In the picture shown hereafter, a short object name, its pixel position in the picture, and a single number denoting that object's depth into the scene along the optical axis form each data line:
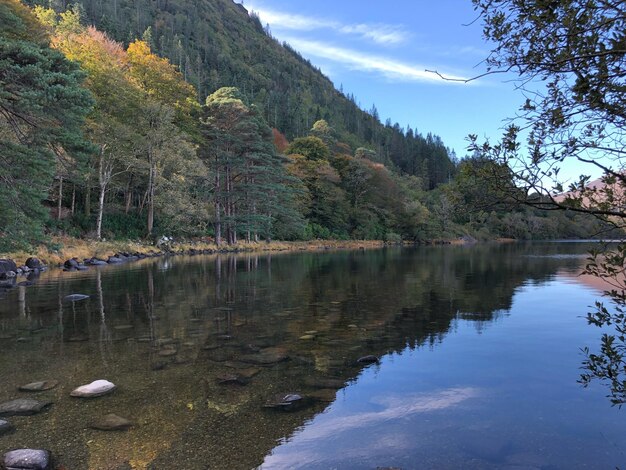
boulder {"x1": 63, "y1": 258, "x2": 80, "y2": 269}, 20.83
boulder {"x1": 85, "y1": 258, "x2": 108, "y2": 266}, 23.17
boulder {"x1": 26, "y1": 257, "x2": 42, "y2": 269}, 19.39
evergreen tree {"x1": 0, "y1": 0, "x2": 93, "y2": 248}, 11.86
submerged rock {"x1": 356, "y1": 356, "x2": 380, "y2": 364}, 6.66
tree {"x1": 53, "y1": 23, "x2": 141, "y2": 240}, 28.00
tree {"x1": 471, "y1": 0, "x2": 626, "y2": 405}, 2.92
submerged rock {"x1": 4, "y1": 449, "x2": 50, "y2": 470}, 3.47
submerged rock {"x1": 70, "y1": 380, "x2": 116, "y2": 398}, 5.11
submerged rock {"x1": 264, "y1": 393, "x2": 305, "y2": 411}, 4.90
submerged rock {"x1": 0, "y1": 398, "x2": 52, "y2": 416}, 4.59
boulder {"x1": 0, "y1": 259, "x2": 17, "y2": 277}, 16.36
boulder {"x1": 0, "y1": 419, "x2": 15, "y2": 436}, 4.15
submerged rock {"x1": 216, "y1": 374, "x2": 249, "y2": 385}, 5.62
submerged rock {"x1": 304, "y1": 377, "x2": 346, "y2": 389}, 5.64
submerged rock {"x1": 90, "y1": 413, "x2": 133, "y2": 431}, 4.29
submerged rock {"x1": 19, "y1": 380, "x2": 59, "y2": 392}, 5.29
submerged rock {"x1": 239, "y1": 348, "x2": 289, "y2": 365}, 6.58
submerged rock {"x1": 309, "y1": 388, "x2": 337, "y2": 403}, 5.20
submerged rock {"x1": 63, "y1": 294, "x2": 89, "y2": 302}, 11.70
